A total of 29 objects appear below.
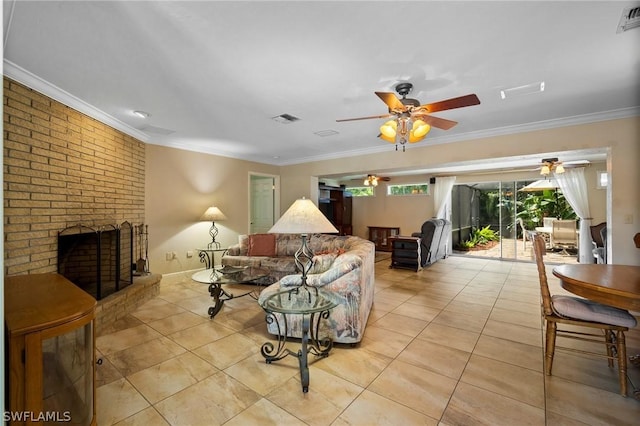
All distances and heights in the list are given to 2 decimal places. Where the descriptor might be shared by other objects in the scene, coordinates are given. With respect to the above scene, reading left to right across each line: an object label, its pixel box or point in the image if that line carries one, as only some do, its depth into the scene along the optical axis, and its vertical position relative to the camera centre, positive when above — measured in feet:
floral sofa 8.60 -2.48
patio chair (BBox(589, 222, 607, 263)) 16.19 -1.97
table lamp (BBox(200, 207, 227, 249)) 16.49 -0.24
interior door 22.49 +0.76
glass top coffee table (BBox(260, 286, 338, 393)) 6.85 -2.87
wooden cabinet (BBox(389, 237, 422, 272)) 19.19 -2.97
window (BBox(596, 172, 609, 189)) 19.93 +2.26
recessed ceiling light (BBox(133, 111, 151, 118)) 11.46 +4.19
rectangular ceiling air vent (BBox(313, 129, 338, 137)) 14.08 +4.16
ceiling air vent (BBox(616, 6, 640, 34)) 5.90 +4.29
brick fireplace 8.11 +1.34
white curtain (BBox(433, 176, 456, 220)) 24.89 +1.42
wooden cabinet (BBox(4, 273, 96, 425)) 3.90 -2.25
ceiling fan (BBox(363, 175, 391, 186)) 25.42 +2.94
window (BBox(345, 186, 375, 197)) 29.84 +2.33
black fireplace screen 10.06 -1.84
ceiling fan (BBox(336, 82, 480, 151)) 7.98 +3.01
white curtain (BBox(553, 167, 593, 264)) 19.74 +0.90
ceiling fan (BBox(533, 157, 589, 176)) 18.34 +3.10
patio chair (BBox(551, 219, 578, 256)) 21.24 -1.77
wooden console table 28.27 -2.47
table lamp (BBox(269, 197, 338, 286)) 7.35 -0.30
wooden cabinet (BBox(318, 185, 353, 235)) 27.45 +0.61
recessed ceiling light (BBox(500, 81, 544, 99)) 9.05 +4.17
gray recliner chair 19.52 -1.97
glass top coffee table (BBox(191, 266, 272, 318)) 10.99 -2.75
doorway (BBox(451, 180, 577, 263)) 22.75 -0.40
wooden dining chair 6.48 -2.67
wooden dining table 5.76 -1.66
